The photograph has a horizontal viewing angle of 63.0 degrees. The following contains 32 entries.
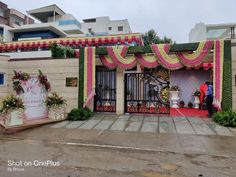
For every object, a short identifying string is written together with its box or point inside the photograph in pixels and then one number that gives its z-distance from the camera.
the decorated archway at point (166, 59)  8.24
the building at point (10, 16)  33.67
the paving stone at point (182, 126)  6.74
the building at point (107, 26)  43.12
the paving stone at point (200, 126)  6.59
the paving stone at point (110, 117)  8.85
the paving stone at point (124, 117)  8.83
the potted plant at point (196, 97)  11.27
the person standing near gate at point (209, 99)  8.73
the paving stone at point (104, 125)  7.40
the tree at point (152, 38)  28.04
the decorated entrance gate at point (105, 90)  10.06
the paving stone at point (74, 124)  7.71
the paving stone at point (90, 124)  7.52
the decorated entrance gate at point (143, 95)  9.85
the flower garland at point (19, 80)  7.59
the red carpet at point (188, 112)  9.45
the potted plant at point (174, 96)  11.62
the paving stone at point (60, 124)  7.71
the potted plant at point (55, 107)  8.47
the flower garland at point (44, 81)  8.28
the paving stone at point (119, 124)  7.26
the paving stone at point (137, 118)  8.58
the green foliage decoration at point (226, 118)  7.27
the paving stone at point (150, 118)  8.39
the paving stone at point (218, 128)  6.48
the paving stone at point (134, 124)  7.10
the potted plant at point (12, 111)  7.04
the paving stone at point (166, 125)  6.89
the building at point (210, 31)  18.95
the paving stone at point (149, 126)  6.93
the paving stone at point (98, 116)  8.95
